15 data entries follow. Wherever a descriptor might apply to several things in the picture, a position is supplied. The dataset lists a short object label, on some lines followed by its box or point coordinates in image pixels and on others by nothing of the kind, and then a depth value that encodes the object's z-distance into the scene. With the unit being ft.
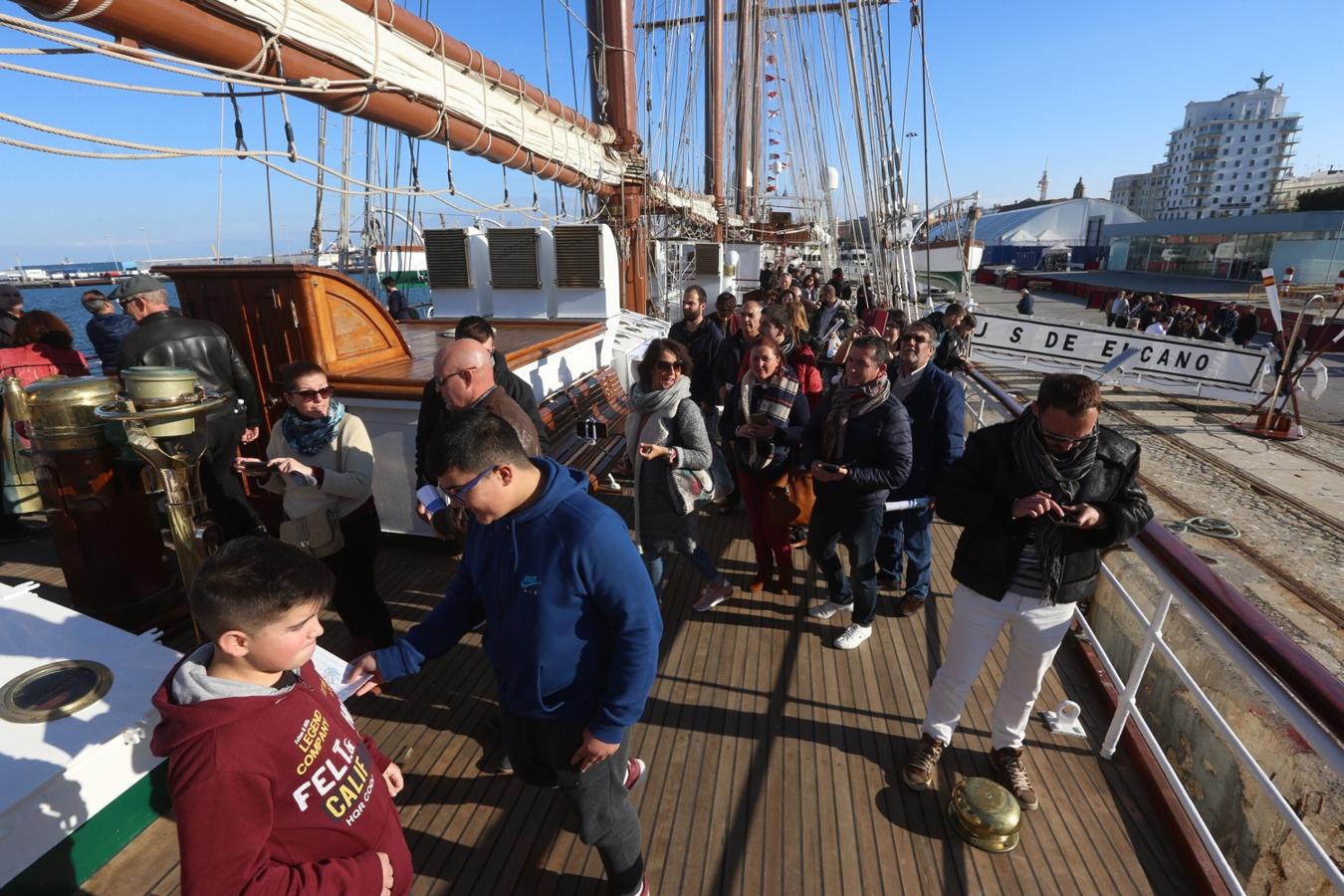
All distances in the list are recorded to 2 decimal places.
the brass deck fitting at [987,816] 7.13
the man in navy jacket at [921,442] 11.01
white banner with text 29.25
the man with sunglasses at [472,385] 8.21
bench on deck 16.55
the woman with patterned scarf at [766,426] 11.28
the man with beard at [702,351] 16.51
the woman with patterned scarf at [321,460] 8.48
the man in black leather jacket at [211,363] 10.30
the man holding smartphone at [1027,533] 6.46
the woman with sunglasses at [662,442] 9.91
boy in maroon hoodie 3.41
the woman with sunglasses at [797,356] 13.35
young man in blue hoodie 4.77
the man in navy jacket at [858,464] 9.51
